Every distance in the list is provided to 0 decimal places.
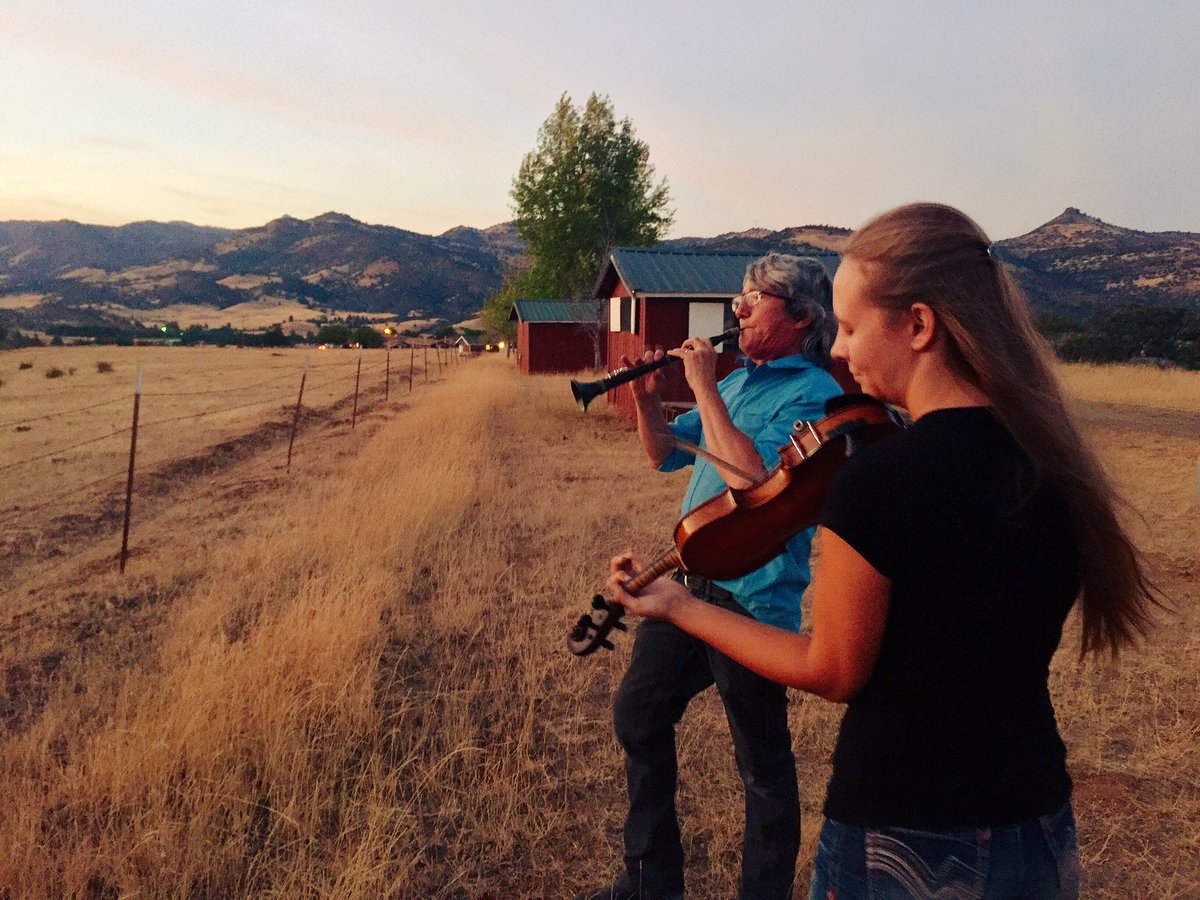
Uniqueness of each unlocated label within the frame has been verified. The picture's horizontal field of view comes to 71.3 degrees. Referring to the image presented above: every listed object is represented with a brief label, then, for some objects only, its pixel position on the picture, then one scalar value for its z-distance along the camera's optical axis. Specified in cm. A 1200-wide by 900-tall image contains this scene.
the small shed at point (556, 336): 3681
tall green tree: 4178
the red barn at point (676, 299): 1853
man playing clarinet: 257
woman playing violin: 116
